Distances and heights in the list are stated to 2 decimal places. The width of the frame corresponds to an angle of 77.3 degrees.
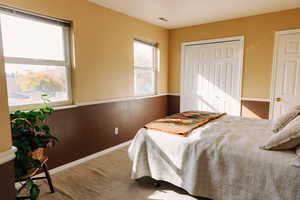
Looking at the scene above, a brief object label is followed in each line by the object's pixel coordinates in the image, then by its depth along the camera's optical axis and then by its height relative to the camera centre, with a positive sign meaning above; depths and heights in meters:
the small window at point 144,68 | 3.86 +0.28
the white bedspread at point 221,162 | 1.43 -0.73
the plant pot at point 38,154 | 1.74 -0.69
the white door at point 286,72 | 3.19 +0.15
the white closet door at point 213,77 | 3.77 +0.10
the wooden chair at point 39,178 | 1.69 -0.88
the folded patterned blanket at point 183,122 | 2.09 -0.52
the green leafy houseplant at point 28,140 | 1.62 -0.55
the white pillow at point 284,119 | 1.97 -0.41
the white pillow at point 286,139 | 1.49 -0.47
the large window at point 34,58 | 2.12 +0.28
